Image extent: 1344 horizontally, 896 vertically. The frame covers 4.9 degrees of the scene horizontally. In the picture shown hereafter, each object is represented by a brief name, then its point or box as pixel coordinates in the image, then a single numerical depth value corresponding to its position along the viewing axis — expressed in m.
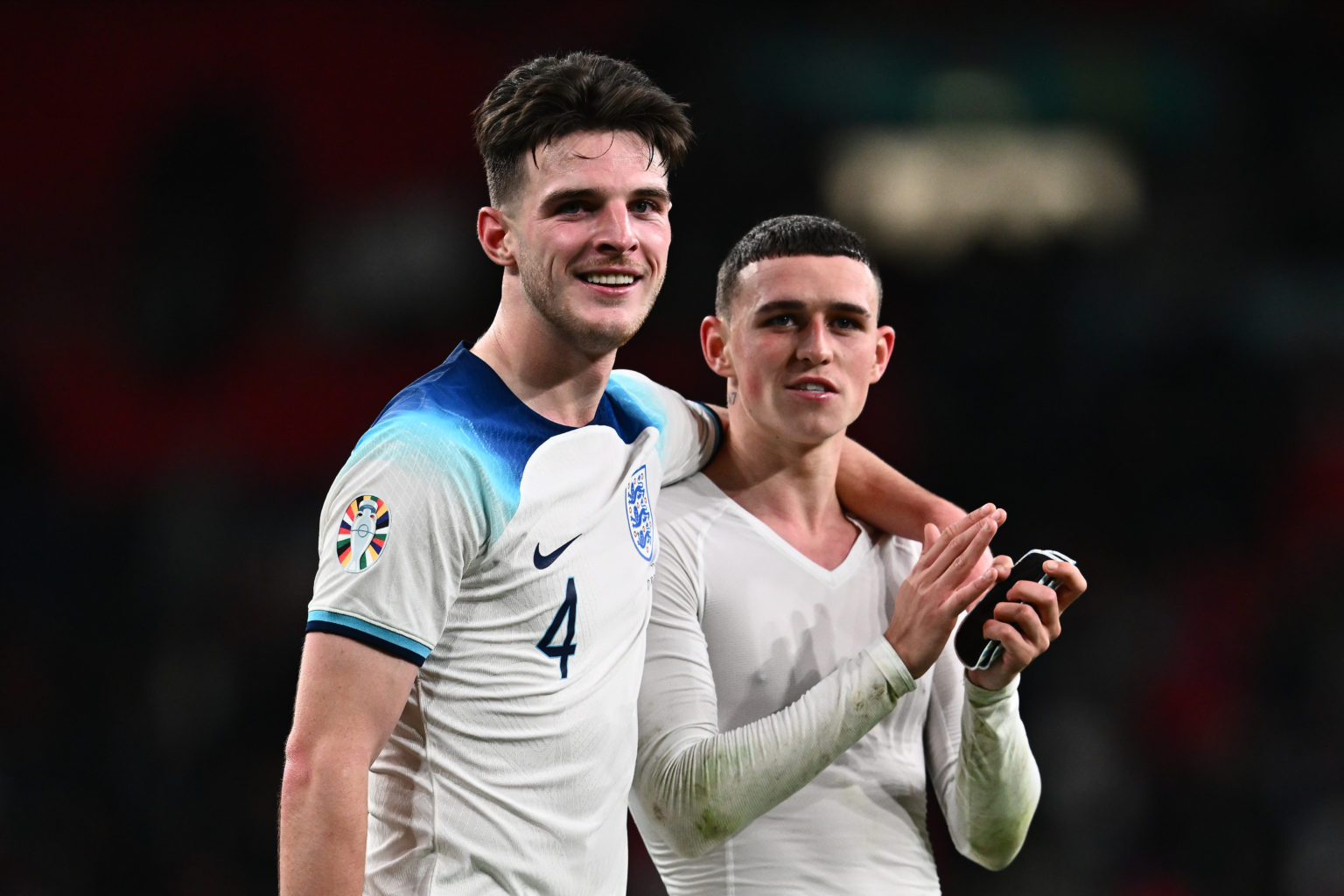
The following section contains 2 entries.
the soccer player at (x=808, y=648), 13.16
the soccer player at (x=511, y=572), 12.89
